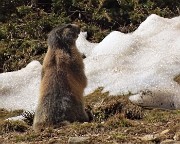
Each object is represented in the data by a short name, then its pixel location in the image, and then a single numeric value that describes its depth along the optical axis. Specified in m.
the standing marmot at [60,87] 18.42
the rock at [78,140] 14.29
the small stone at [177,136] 13.94
